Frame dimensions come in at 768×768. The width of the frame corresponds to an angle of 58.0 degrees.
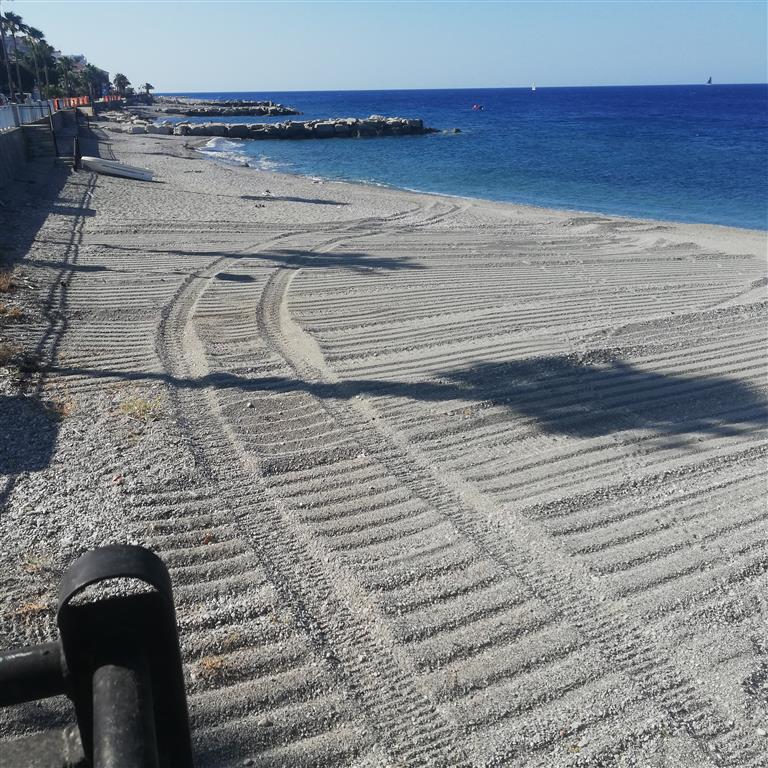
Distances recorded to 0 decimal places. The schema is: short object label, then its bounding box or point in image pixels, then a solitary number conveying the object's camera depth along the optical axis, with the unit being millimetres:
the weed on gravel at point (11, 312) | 8656
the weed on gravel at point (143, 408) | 6367
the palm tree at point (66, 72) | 74188
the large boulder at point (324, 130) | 61781
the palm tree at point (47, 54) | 63869
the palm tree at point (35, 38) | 55134
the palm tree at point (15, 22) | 59088
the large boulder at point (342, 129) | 63256
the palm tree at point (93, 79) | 95938
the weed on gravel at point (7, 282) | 9586
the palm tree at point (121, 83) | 137125
